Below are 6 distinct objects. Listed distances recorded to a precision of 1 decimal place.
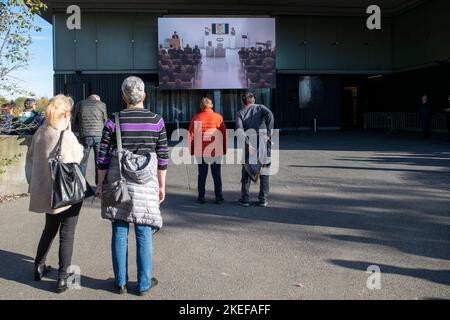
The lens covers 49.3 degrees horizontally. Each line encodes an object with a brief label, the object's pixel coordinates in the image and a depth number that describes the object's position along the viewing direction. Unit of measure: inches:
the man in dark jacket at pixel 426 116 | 830.5
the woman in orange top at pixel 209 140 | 331.3
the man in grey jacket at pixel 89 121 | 390.6
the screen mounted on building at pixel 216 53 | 1023.6
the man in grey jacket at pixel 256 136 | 322.3
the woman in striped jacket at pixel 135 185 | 177.2
